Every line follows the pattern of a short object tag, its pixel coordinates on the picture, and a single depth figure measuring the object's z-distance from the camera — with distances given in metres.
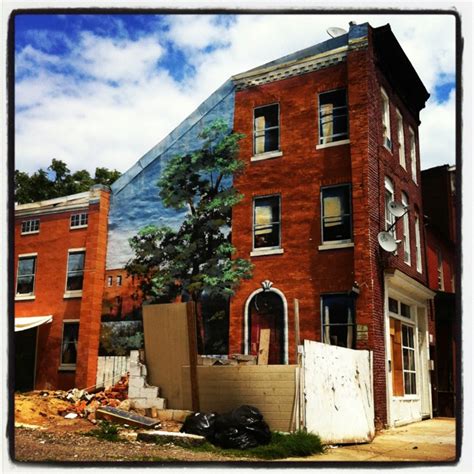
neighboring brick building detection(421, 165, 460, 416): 19.28
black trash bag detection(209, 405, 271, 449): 10.95
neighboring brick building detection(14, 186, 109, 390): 16.94
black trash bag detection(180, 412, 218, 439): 11.55
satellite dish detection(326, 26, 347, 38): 13.88
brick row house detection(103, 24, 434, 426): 14.32
